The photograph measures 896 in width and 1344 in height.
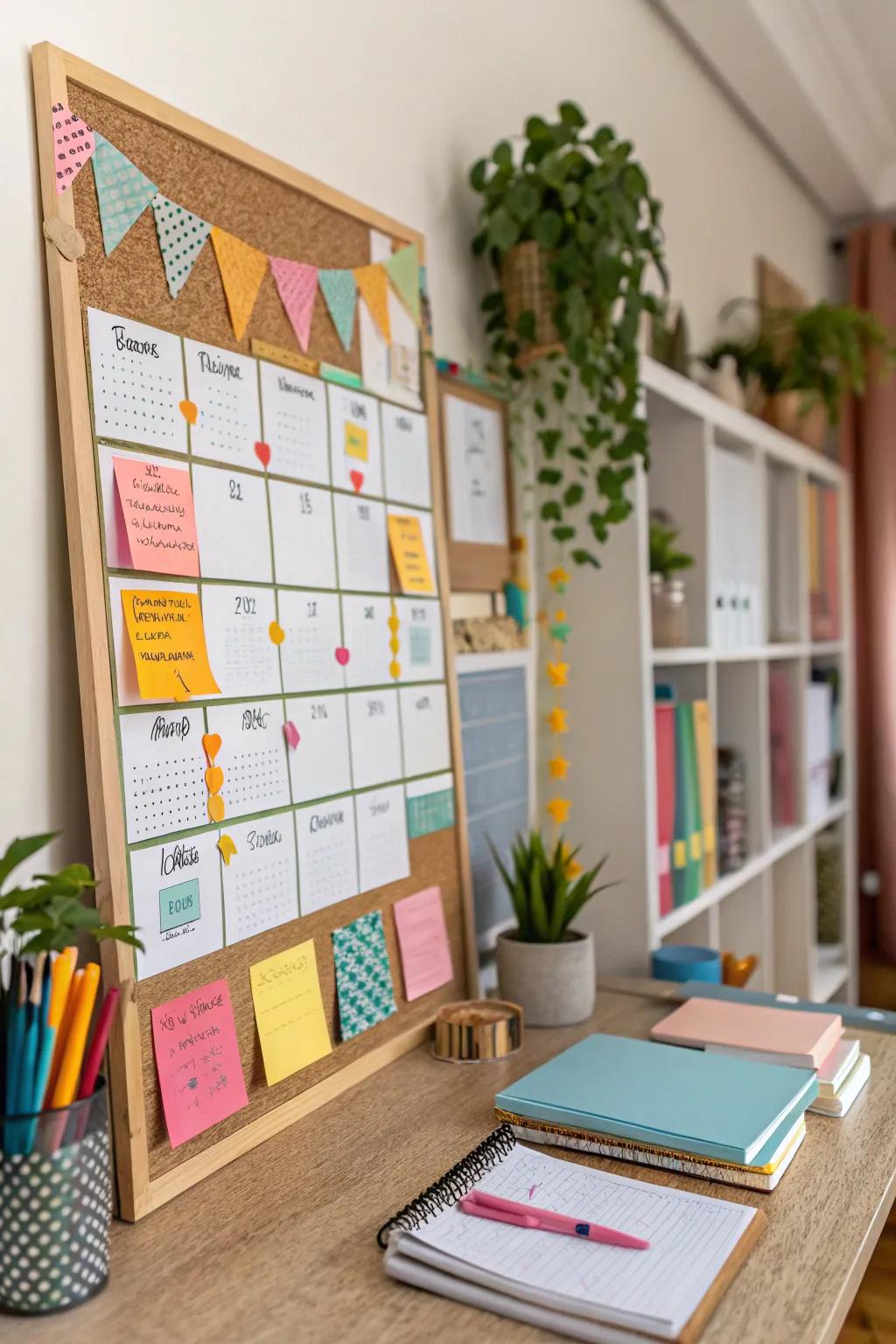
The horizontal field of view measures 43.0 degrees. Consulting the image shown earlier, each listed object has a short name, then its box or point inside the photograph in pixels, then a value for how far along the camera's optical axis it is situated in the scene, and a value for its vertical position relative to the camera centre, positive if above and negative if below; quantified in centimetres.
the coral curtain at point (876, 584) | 326 +3
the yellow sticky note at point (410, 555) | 135 +8
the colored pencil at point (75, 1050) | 80 -29
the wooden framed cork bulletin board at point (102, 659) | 93 -2
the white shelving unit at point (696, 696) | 166 -16
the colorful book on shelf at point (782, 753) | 247 -33
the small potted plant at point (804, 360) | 242 +52
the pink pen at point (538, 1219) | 84 -46
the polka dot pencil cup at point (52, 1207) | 77 -39
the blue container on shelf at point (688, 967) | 158 -51
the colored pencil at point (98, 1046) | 81 -29
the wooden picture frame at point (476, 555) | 154 +8
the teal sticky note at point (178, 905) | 99 -24
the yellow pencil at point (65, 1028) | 81 -28
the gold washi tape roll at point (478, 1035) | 125 -46
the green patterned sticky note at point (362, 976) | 121 -39
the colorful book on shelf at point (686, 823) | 183 -36
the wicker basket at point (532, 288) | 153 +44
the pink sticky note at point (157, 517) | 98 +10
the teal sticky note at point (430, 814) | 137 -24
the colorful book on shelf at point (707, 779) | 191 -30
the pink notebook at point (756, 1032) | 119 -48
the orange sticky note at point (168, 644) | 97 -1
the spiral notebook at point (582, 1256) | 76 -47
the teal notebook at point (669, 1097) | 98 -46
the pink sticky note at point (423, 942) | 132 -39
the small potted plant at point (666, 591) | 183 +2
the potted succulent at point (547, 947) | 137 -41
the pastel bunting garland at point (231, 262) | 98 +37
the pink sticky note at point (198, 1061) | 98 -38
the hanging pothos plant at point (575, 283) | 150 +44
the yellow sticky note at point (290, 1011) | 109 -38
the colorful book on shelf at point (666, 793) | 177 -30
